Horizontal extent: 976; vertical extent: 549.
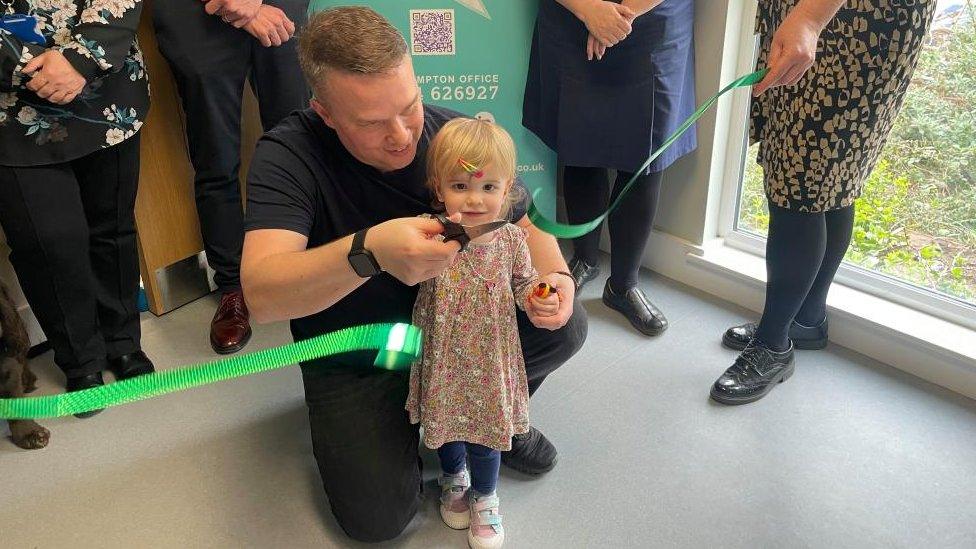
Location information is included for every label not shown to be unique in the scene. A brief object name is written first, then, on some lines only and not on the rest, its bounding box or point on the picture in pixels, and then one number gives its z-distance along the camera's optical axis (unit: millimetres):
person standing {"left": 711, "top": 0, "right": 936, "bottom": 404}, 1497
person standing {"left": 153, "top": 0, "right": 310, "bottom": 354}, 2008
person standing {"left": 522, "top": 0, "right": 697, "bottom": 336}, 2010
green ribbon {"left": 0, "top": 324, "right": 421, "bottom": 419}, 1210
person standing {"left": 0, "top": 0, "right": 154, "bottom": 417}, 1659
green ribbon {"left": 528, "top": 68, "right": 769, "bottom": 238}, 1327
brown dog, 1789
